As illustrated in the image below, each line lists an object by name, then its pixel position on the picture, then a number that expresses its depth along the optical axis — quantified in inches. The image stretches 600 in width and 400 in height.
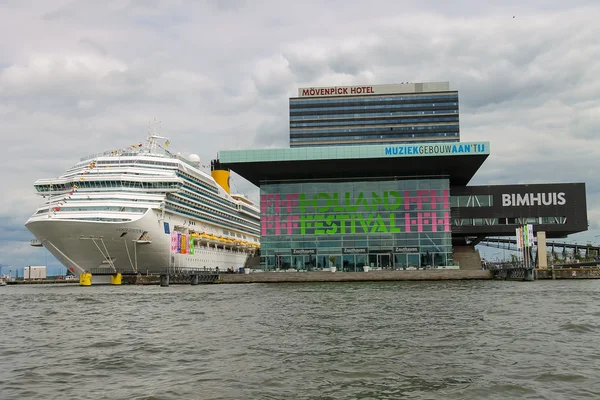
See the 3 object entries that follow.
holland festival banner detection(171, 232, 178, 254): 2974.9
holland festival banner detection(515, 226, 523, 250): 2925.2
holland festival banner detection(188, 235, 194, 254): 3111.2
